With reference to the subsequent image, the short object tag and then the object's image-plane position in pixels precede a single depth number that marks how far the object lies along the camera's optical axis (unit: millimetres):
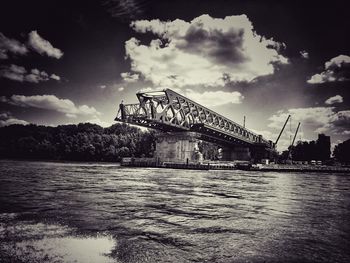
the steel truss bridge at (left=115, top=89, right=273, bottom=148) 65188
